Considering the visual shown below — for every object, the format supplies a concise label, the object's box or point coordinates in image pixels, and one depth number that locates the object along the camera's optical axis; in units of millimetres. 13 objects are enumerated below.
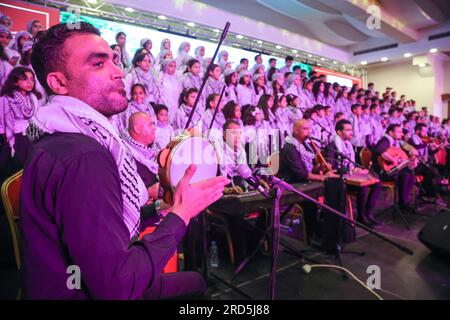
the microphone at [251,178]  1585
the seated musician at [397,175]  5207
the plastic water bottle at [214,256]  3307
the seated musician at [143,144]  3170
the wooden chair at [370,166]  5103
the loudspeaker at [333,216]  3490
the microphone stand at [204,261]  2396
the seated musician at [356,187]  4719
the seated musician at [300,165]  3981
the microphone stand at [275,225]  1521
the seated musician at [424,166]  6427
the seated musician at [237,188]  2850
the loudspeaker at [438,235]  3279
